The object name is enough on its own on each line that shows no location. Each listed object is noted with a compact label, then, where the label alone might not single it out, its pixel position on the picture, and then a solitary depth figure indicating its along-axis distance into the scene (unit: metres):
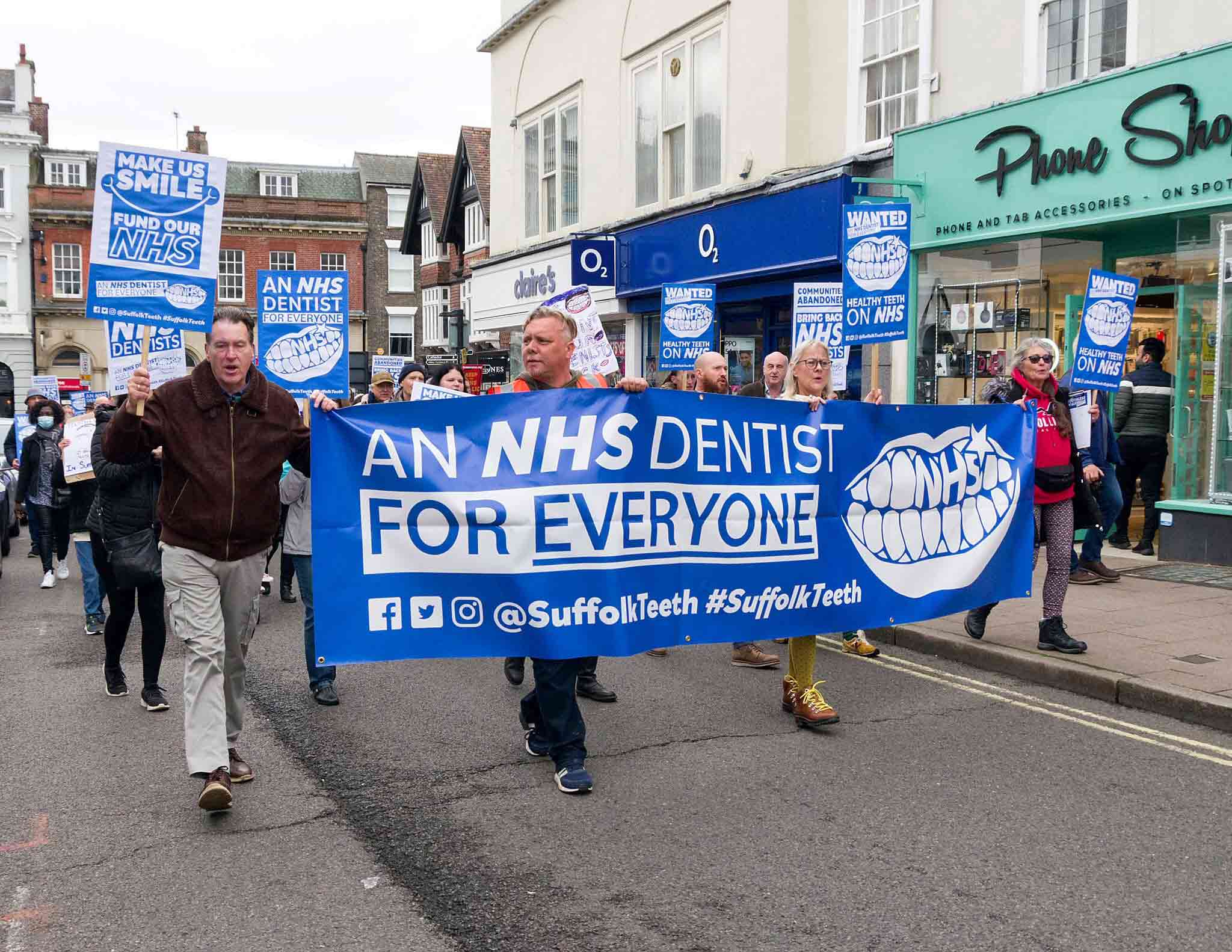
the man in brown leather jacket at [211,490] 4.98
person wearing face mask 12.08
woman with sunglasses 7.53
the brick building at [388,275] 63.44
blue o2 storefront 15.09
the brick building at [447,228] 41.03
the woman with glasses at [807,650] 6.14
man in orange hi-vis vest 5.23
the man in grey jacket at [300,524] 7.55
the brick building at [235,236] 55.53
